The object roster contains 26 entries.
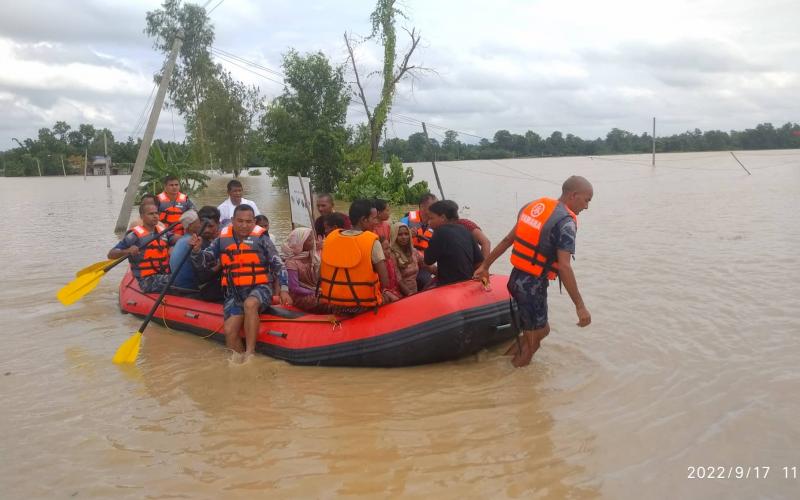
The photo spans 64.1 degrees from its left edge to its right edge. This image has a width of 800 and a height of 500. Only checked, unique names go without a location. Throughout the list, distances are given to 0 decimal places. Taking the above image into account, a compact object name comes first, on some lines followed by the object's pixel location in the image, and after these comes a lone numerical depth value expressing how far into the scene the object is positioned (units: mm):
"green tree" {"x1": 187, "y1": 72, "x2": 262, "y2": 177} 33688
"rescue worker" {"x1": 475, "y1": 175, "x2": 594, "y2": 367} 4074
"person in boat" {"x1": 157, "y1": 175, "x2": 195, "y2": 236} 7879
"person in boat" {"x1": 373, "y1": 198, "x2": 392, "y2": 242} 5223
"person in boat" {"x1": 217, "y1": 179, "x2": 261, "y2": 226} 7196
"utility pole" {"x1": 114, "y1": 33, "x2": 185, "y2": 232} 12547
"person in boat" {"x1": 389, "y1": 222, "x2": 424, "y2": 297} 5309
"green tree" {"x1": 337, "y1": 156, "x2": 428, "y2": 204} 18922
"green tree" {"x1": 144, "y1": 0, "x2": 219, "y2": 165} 36312
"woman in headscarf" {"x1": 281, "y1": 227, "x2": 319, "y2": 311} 5527
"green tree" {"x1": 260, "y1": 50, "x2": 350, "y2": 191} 21062
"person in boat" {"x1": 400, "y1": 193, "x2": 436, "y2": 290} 5672
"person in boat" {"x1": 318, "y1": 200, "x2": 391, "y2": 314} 4520
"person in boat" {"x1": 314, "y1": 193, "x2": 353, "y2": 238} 6012
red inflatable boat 4512
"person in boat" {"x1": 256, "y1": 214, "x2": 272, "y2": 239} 5766
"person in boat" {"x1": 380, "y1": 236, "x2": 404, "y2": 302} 5074
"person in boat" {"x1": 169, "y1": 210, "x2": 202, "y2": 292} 5660
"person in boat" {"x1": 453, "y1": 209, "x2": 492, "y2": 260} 5129
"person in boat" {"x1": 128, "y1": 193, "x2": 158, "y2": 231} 6522
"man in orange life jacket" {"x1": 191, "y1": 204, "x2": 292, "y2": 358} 4973
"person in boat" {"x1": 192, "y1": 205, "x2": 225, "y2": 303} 5621
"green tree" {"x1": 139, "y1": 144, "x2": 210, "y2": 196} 17922
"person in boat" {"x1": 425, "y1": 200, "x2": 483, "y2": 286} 4824
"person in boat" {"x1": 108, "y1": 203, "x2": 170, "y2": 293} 6207
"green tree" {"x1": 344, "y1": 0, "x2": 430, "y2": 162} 21688
